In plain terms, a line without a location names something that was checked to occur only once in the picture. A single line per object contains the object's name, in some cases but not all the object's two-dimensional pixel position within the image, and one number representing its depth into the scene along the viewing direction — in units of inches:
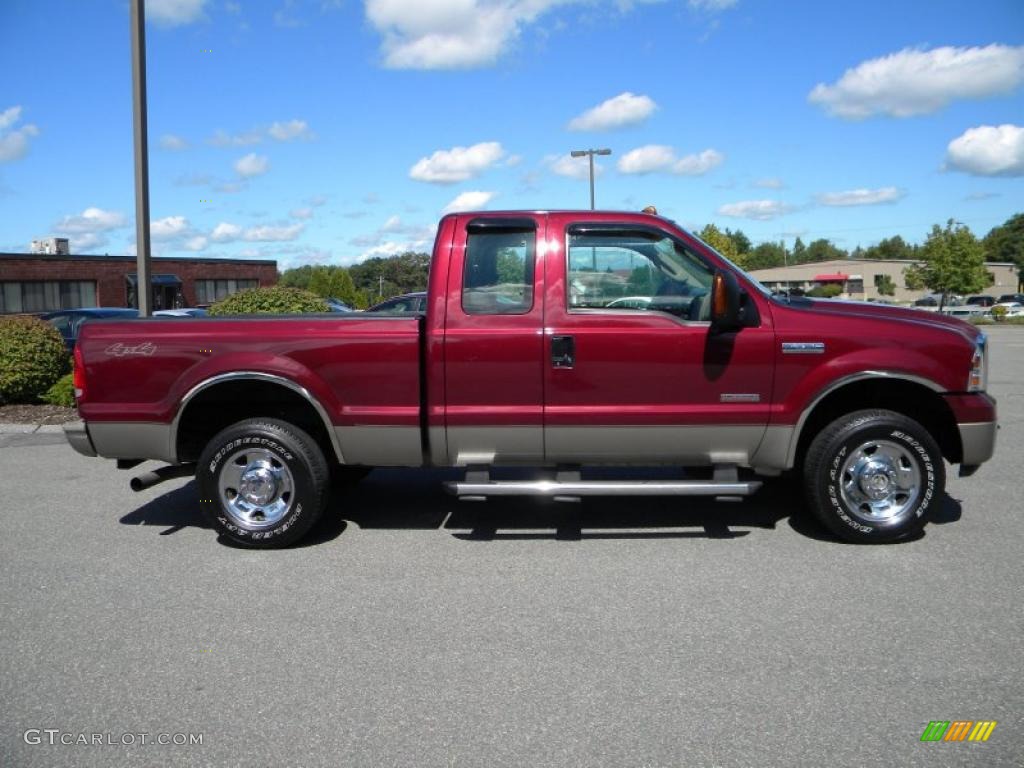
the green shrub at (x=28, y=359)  427.5
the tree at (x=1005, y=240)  4498.0
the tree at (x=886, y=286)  3246.6
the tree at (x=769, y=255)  5241.1
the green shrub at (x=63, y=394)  433.4
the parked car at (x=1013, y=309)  1885.6
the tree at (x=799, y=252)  5596.5
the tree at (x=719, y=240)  1765.5
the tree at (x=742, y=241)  4640.8
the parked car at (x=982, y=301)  2255.2
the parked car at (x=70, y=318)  700.7
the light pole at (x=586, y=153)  1227.2
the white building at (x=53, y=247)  1661.8
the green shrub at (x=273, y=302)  430.0
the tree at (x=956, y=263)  2305.6
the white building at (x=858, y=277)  3326.8
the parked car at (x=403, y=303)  645.1
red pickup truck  202.1
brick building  1417.3
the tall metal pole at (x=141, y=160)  391.2
